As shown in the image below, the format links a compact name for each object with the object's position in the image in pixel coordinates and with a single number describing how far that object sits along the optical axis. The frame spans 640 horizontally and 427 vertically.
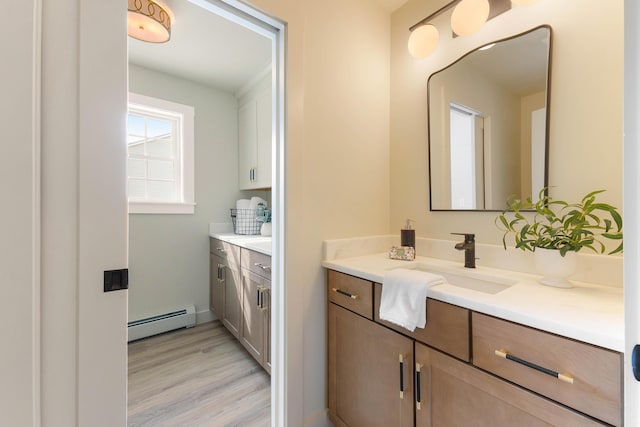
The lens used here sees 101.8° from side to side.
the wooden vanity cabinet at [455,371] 0.62
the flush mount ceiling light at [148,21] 1.53
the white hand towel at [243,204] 2.71
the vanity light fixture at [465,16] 1.21
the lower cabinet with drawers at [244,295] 1.77
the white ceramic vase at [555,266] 0.91
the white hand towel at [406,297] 0.92
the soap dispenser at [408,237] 1.47
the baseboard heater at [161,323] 2.29
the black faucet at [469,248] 1.23
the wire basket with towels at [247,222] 2.64
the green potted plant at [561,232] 0.90
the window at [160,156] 2.43
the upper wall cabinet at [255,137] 2.41
